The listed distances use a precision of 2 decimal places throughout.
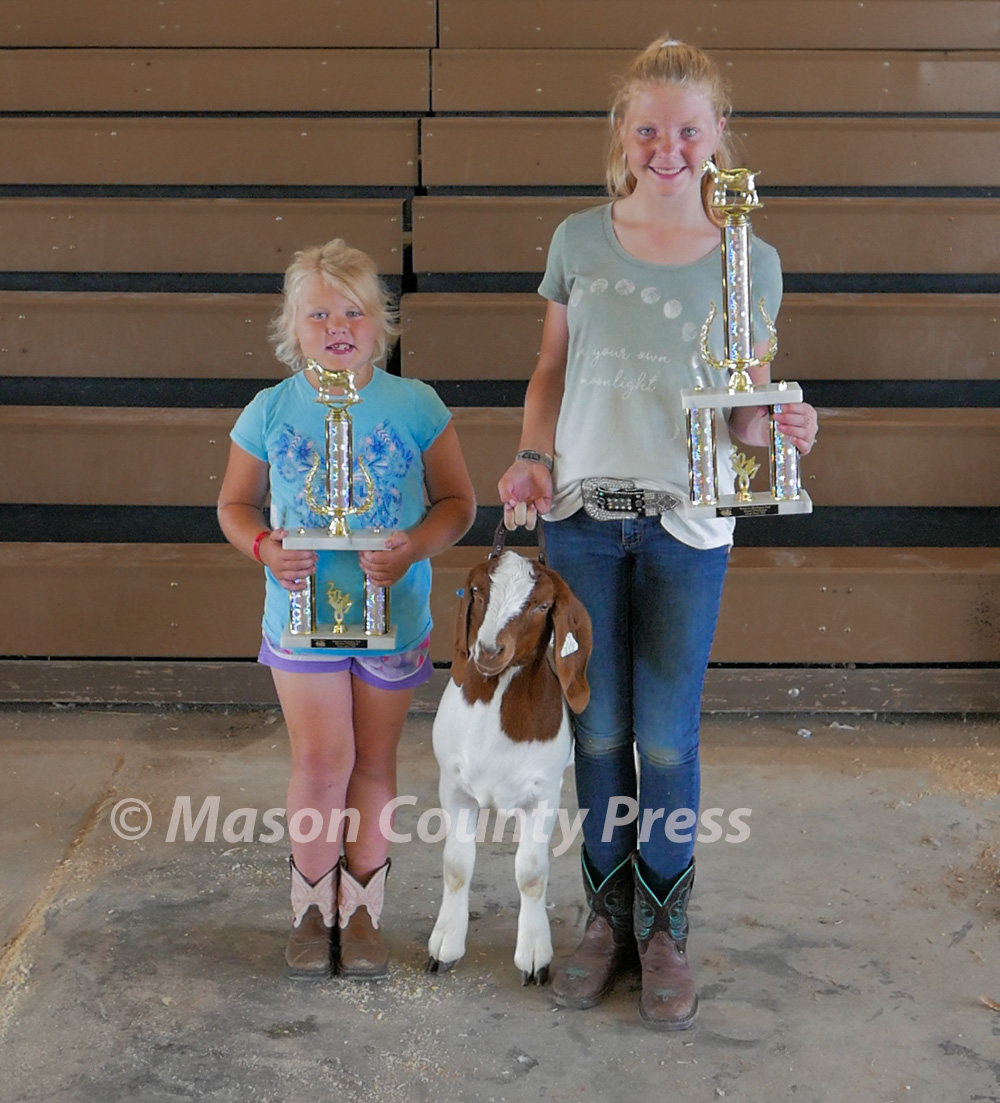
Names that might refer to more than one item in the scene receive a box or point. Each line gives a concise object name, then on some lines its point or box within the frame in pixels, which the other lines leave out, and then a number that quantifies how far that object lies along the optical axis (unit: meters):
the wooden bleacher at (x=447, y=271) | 3.85
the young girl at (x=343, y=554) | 2.30
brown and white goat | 2.20
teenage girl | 2.14
